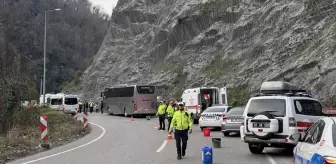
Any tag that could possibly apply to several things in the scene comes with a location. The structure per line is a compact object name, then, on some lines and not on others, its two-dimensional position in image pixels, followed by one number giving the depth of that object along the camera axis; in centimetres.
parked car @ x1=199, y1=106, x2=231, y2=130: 2580
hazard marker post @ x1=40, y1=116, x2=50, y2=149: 1797
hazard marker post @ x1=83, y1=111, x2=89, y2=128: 2798
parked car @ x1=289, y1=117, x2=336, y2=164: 624
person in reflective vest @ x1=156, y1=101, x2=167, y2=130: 2742
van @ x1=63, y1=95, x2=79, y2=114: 5341
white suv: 1378
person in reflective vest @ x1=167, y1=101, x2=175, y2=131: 2483
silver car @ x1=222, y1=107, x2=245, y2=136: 2209
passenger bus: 4544
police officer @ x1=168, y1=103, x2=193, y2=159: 1407
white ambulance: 3347
